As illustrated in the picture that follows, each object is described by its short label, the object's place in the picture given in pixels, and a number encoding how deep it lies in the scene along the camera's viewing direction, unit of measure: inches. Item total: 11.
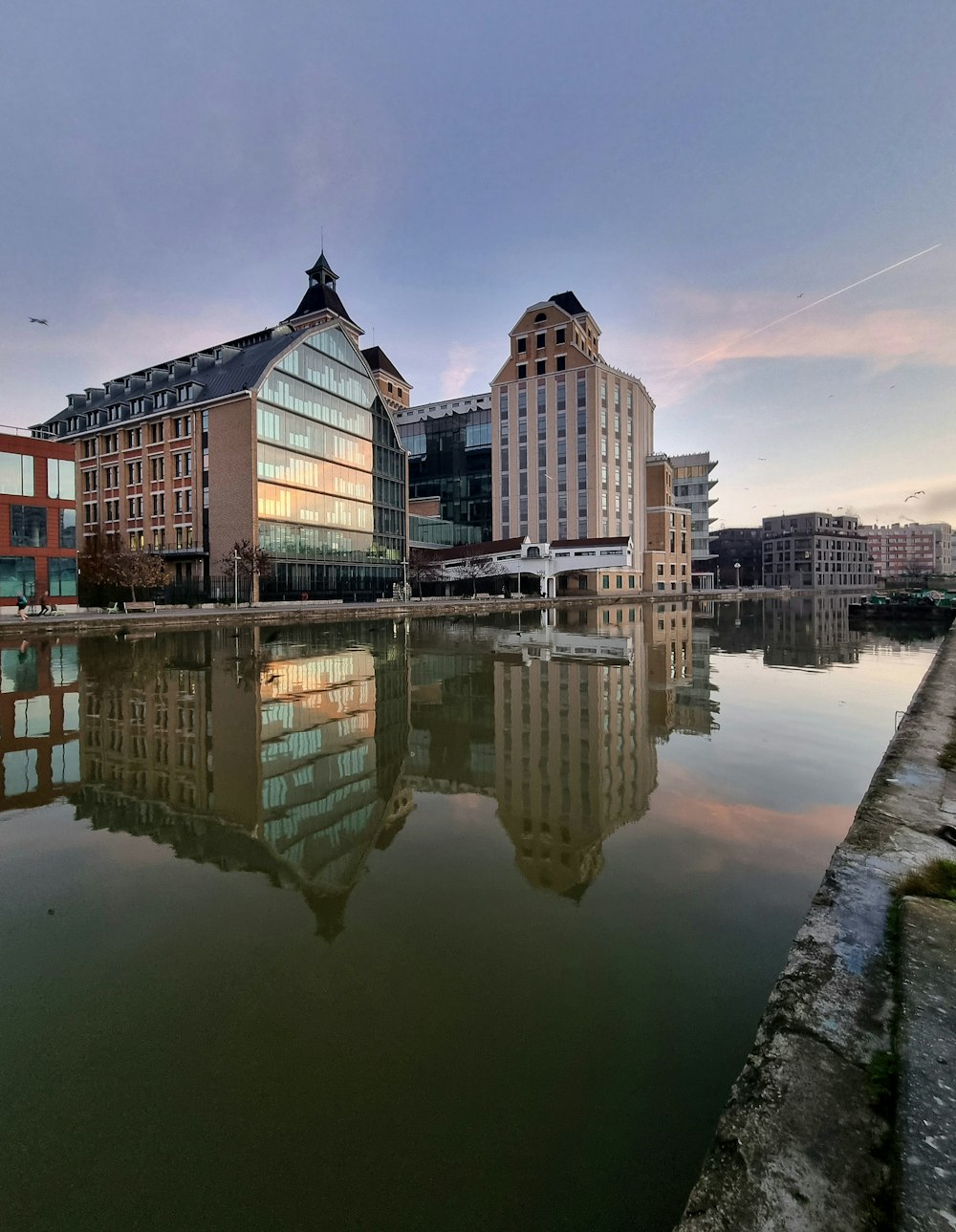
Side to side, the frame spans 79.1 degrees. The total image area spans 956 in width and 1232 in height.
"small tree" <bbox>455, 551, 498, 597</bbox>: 2790.4
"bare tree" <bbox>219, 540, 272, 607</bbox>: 1857.8
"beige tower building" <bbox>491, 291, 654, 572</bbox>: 3093.0
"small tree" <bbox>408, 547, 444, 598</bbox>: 2792.8
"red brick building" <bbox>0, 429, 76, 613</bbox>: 1510.3
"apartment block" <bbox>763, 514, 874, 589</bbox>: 5280.5
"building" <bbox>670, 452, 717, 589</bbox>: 4352.9
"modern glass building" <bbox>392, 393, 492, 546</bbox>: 3540.8
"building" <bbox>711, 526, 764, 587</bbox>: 6033.5
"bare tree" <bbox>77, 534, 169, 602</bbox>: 1560.0
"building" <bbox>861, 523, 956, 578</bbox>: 7071.9
